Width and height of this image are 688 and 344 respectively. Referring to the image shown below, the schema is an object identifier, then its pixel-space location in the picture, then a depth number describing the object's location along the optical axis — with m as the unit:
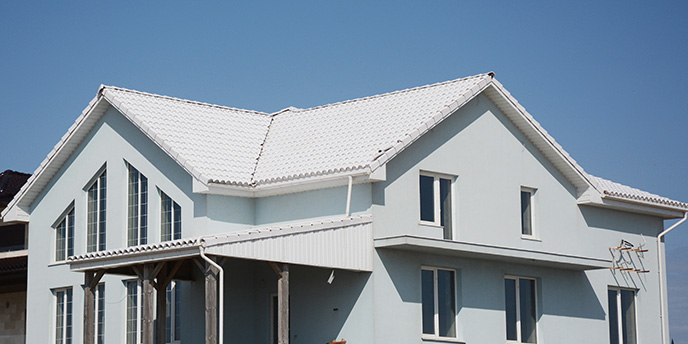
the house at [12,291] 37.28
